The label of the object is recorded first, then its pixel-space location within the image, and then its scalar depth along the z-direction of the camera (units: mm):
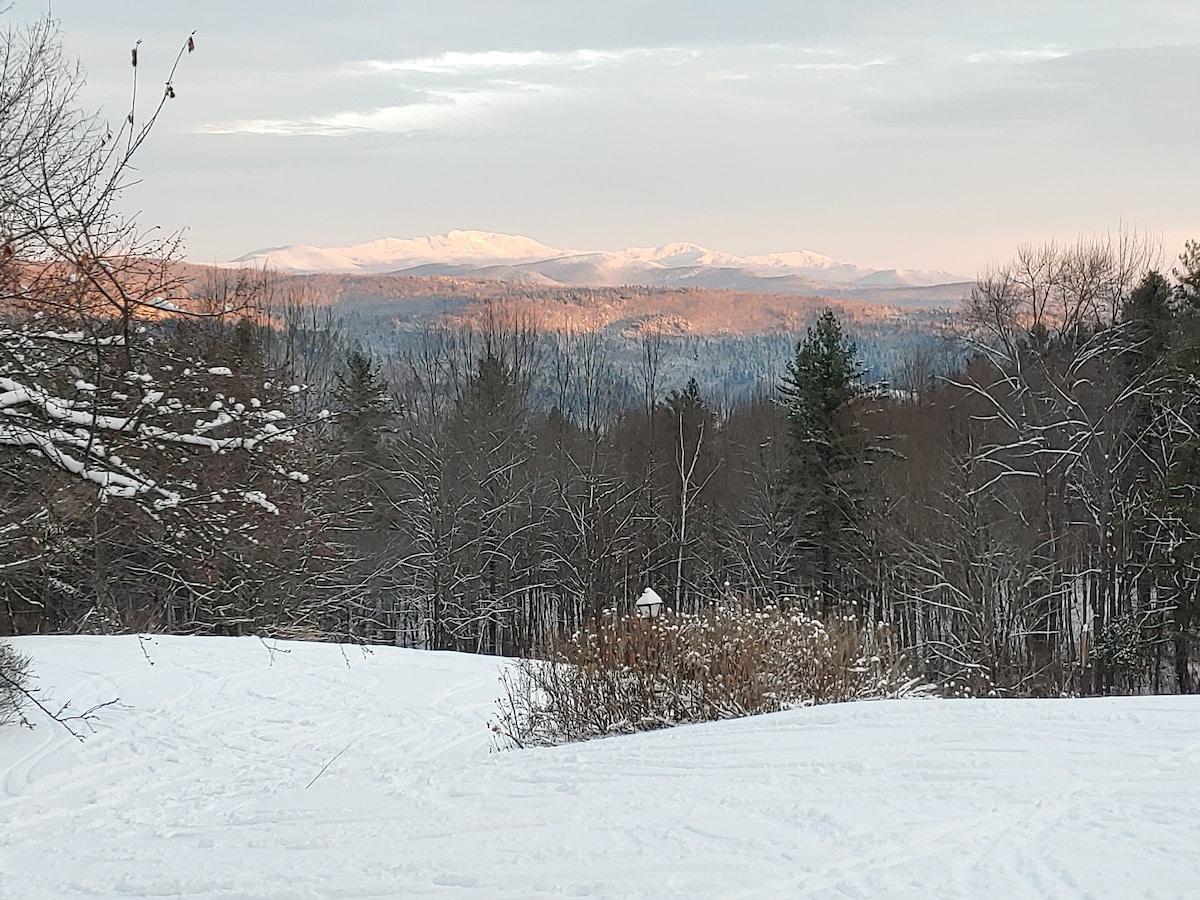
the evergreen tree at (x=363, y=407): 34062
